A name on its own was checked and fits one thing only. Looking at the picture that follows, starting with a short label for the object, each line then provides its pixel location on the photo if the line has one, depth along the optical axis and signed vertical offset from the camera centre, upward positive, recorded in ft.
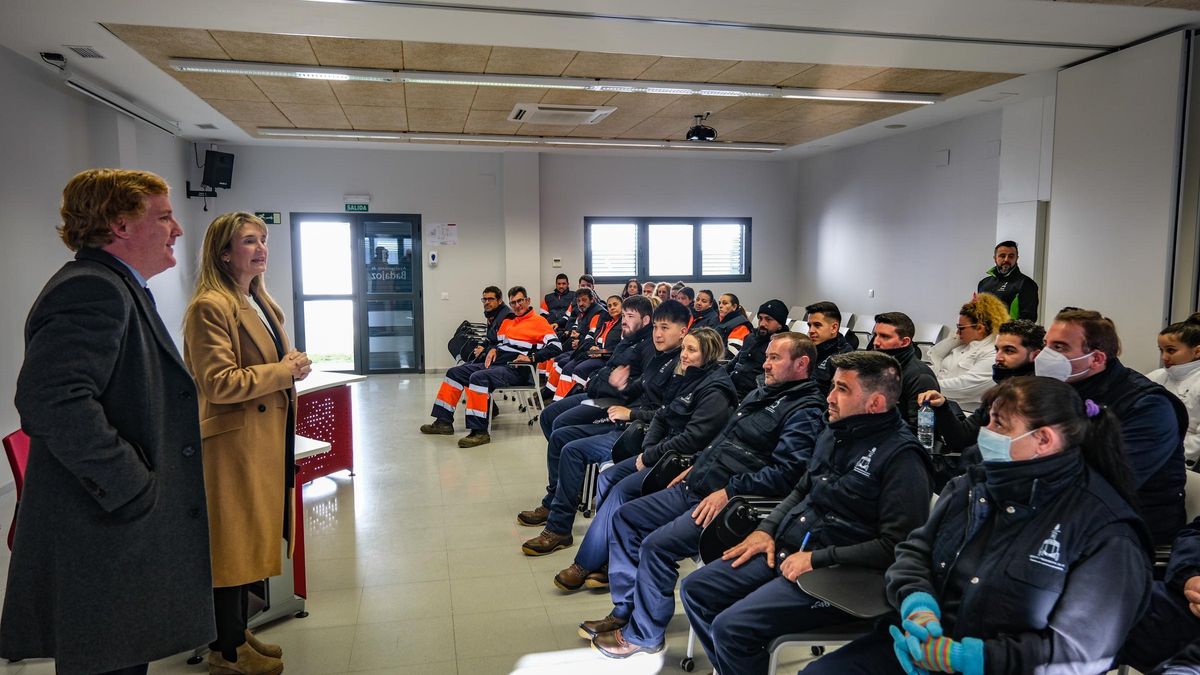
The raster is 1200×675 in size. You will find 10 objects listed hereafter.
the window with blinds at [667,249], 34.76 +0.78
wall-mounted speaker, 28.58 +3.77
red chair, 7.50 -2.00
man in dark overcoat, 4.97 -1.43
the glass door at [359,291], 31.96 -1.20
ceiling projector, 23.04 +4.20
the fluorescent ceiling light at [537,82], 17.83 +4.85
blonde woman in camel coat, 7.18 -1.46
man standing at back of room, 19.66 -0.52
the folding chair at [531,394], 21.02 -4.36
